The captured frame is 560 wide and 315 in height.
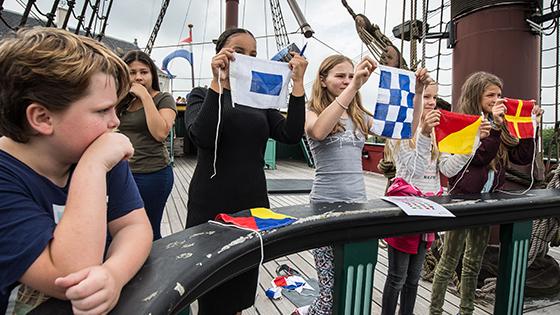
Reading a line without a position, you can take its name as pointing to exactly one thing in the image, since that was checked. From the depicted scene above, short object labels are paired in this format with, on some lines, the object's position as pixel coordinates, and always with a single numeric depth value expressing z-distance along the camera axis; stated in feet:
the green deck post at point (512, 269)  4.33
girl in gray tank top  4.74
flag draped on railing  2.96
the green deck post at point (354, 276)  3.13
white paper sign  3.61
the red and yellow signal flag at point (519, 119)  6.43
